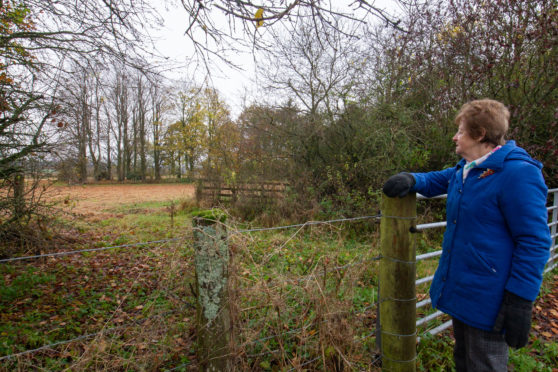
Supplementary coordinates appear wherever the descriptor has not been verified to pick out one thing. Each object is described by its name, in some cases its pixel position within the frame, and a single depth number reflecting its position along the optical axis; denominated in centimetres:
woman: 155
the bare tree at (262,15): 291
